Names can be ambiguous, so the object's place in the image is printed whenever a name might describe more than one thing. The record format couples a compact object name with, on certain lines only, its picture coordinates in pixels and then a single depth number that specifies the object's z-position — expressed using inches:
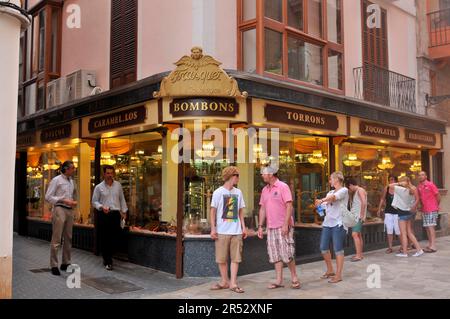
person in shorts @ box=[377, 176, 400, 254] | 429.1
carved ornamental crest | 309.1
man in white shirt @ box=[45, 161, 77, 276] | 319.3
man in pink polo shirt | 281.4
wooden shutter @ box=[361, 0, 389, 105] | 478.3
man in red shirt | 440.8
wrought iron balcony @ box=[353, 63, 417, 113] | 467.8
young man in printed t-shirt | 277.9
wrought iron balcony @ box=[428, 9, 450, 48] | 582.9
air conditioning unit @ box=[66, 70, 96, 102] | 430.0
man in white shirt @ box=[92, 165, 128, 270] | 343.6
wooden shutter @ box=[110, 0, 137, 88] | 390.6
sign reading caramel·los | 341.4
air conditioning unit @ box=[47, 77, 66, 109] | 464.4
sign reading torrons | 340.2
